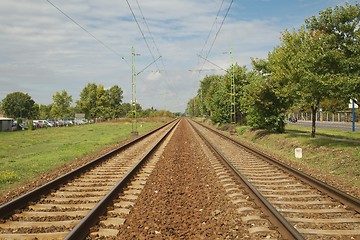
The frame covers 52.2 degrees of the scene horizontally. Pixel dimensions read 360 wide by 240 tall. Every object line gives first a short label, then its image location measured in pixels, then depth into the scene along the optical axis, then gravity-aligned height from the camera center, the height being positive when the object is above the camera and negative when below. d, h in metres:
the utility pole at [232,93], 42.83 +2.74
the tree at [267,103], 29.80 +1.01
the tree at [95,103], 126.85 +4.33
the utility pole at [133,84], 37.78 +3.27
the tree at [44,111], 170.25 +1.92
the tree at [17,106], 154.49 +3.91
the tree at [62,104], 133.75 +4.13
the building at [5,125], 66.04 -1.89
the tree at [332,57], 15.35 +2.60
